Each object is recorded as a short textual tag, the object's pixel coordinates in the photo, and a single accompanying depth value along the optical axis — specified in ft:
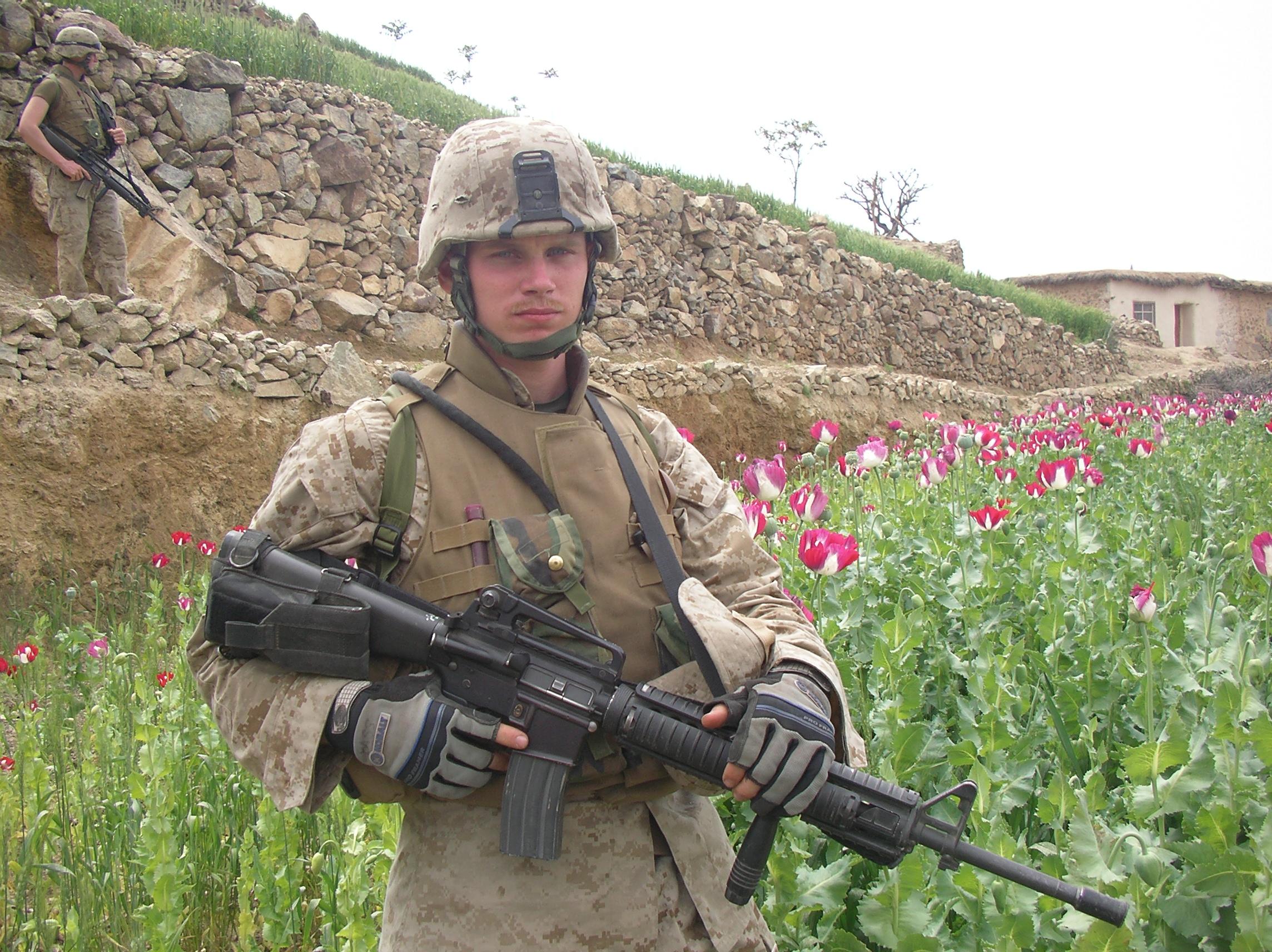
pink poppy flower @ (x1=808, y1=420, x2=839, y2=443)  14.26
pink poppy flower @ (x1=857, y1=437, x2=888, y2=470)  12.70
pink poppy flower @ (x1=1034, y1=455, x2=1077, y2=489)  13.21
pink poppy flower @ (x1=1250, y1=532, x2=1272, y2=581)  8.22
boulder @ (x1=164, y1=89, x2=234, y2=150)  28.48
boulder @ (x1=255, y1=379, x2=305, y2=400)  22.88
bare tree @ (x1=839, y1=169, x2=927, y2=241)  115.65
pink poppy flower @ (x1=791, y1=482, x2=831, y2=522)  10.50
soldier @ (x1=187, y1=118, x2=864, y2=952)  4.34
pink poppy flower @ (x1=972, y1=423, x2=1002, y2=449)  16.26
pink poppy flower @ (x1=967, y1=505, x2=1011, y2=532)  11.05
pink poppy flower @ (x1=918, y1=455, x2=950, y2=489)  13.37
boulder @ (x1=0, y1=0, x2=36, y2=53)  23.94
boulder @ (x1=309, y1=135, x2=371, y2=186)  32.14
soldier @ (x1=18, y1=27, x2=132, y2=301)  20.42
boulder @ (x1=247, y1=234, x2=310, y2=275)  29.27
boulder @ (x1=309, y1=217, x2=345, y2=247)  31.37
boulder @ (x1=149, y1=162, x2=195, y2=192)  27.43
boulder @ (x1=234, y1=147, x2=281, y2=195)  29.60
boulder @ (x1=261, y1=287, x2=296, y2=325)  28.35
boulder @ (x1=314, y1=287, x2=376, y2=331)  30.19
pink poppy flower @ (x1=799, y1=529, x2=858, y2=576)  8.79
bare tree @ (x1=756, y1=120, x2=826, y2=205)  104.22
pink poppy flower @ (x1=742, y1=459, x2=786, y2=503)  10.87
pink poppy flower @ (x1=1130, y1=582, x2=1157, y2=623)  8.14
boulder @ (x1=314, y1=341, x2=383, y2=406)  24.18
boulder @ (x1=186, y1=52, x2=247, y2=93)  29.30
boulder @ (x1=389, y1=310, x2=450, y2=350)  31.94
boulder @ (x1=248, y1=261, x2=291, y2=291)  28.66
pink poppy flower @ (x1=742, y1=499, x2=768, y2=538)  10.70
